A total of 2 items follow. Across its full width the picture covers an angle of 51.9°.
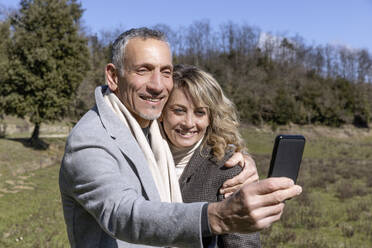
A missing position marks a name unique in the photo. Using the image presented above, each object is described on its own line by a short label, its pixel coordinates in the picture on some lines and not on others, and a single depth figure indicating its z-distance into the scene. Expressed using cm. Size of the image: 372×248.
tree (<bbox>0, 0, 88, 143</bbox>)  2156
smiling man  135
